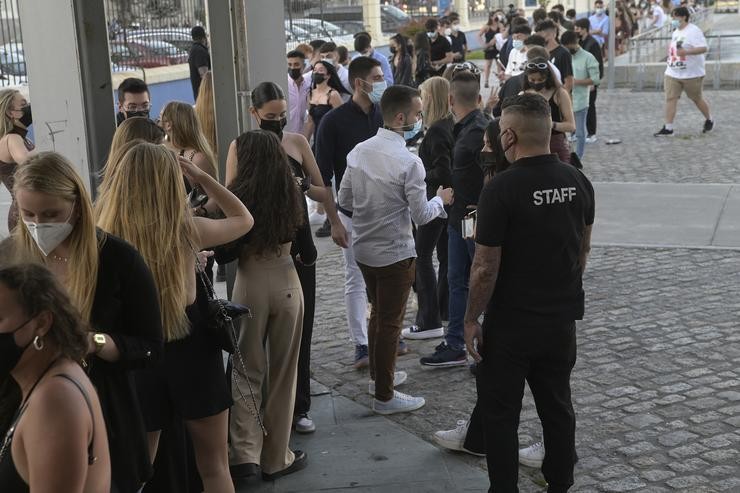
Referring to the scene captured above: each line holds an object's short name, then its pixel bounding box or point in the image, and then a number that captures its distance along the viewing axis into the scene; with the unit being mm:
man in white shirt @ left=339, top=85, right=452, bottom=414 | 5789
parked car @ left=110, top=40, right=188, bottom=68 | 11391
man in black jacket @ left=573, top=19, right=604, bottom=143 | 16109
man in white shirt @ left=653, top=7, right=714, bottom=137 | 16250
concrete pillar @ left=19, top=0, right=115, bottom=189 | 5547
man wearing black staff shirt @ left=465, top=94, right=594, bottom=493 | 4246
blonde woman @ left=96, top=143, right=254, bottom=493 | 3865
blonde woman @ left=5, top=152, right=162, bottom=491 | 3219
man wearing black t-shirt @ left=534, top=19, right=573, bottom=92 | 12297
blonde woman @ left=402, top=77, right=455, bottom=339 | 6844
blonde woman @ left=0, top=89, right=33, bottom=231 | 6711
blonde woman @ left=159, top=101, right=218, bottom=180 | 6305
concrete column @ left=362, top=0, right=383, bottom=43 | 31203
